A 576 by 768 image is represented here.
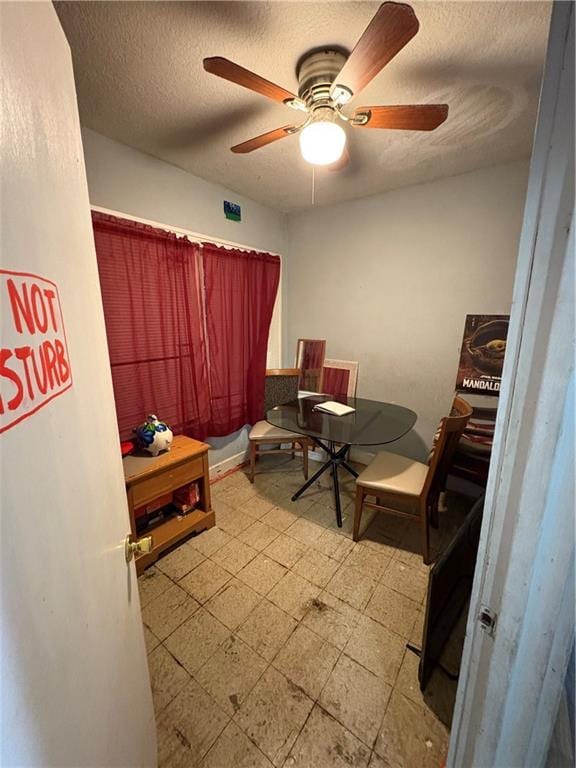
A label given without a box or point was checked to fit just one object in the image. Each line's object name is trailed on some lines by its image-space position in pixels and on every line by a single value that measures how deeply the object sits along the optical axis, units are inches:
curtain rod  73.0
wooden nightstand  65.7
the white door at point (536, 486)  15.5
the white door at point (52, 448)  14.0
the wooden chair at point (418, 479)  63.1
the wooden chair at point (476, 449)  84.2
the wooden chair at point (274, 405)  100.9
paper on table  92.0
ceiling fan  38.2
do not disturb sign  13.8
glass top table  76.5
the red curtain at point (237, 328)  96.5
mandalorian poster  88.0
